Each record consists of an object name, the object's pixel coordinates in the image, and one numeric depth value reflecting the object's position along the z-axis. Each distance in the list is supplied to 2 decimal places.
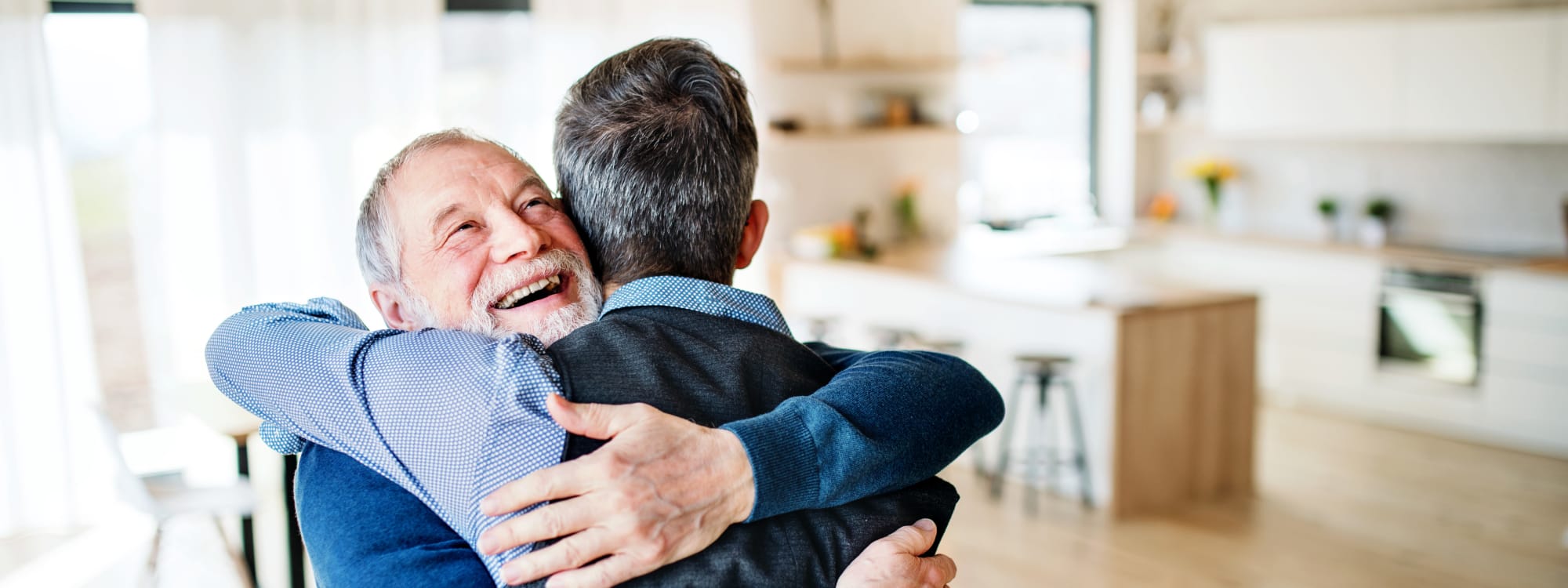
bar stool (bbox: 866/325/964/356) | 4.93
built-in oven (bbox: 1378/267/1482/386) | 5.44
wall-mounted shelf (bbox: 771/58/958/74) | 6.14
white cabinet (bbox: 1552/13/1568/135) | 5.21
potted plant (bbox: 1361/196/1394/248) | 6.12
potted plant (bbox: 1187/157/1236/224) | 6.98
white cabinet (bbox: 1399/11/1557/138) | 5.33
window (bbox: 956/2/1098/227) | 7.22
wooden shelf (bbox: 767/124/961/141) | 6.15
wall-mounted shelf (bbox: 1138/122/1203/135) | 6.95
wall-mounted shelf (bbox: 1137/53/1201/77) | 7.11
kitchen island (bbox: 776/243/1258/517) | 4.54
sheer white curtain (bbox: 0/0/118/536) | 4.60
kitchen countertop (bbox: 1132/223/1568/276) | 5.32
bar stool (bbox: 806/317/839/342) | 5.84
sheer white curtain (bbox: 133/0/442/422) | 4.86
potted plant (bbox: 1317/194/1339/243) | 6.43
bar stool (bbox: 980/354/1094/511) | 4.54
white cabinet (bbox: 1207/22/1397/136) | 5.94
